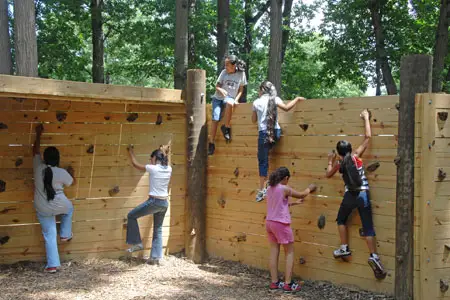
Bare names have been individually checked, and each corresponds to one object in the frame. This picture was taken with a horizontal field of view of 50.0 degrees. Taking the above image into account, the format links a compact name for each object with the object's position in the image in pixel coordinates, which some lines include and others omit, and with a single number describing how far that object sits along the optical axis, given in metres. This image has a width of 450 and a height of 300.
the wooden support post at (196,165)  7.51
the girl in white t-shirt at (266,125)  6.47
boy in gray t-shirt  7.23
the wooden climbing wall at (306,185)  5.48
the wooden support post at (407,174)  5.14
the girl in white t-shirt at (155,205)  7.04
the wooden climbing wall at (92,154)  6.58
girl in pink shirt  5.90
